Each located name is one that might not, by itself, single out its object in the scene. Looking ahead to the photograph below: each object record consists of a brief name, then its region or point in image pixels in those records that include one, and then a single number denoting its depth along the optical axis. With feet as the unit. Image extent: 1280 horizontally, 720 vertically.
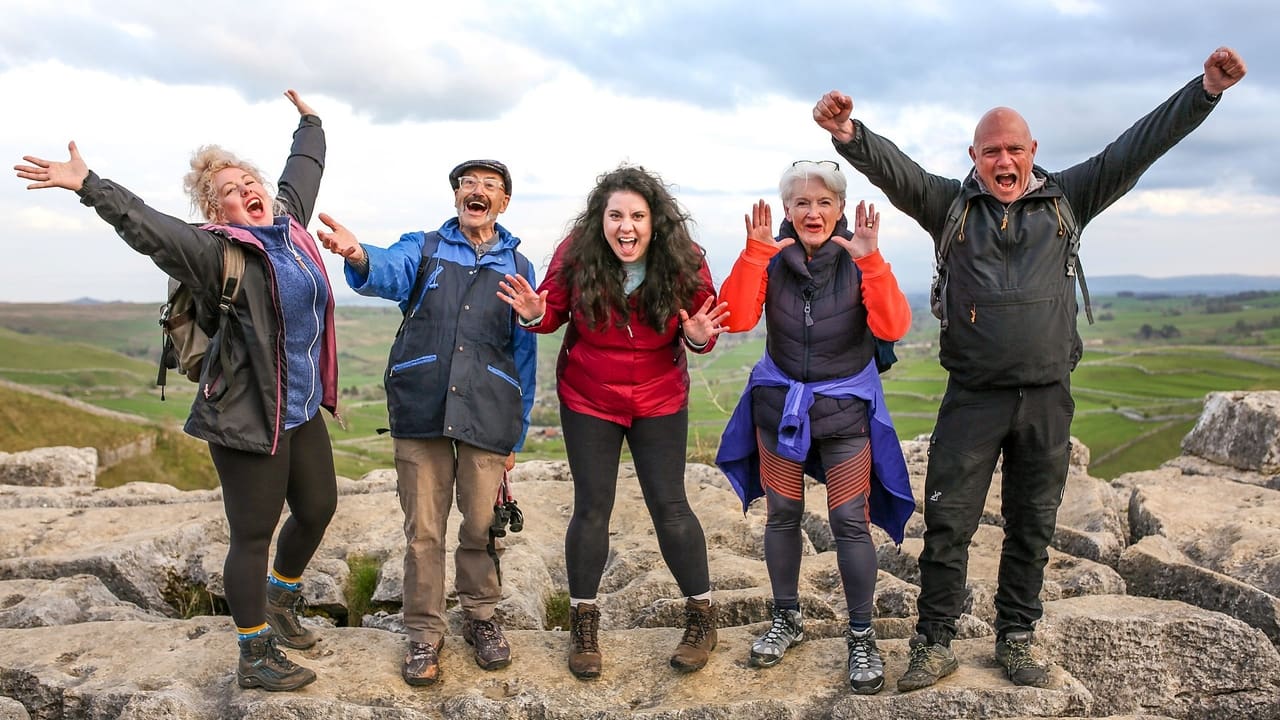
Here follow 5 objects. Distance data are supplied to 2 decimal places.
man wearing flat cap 22.12
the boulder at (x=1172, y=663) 22.77
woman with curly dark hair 21.40
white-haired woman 21.04
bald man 20.45
